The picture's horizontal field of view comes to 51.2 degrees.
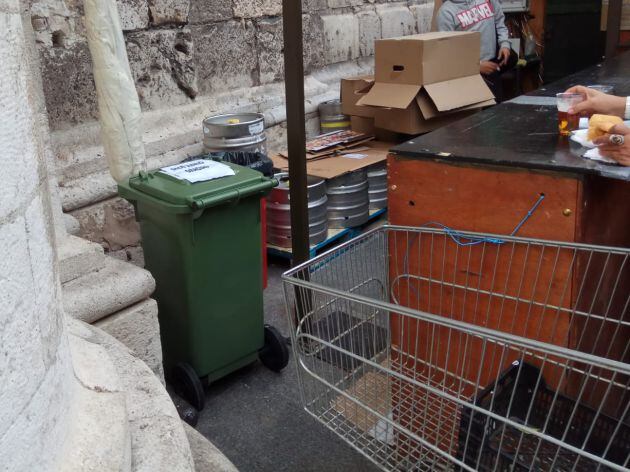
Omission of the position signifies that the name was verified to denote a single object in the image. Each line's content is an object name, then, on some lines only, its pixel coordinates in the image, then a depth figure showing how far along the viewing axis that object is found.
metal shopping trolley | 1.80
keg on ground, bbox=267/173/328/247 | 4.16
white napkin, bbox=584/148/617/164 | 1.92
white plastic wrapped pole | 2.70
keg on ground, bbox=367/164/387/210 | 4.80
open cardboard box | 4.60
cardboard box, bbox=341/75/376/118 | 5.18
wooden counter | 1.94
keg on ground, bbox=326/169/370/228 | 4.50
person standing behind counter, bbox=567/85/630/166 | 2.29
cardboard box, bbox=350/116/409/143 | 5.27
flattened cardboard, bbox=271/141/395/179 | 4.45
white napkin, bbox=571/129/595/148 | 2.10
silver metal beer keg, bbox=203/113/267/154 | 4.04
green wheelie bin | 2.70
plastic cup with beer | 2.28
